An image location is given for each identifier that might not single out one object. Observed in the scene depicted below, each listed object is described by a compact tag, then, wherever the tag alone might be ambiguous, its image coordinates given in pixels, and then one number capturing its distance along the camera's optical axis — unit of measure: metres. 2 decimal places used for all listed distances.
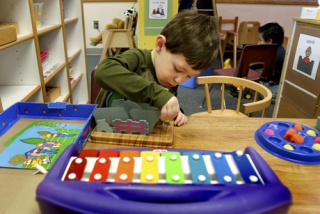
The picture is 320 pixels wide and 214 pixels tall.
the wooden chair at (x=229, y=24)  4.57
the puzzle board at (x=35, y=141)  0.71
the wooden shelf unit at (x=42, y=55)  1.52
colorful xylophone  0.33
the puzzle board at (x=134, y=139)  0.80
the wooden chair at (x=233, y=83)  1.41
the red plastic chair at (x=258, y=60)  2.53
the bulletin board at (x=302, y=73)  1.91
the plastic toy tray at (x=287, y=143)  0.76
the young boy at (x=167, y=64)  0.77
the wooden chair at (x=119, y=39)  3.12
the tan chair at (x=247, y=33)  4.29
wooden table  0.58
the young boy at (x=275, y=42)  2.91
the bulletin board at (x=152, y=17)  2.82
